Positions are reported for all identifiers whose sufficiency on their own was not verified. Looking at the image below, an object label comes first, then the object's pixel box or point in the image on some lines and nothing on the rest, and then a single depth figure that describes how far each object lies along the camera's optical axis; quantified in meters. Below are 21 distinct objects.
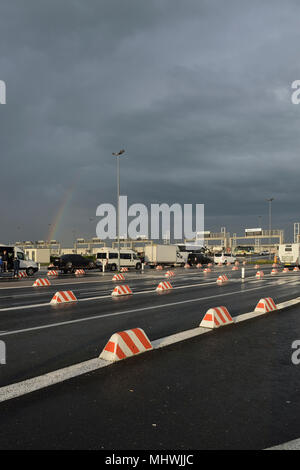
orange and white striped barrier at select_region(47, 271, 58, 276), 30.24
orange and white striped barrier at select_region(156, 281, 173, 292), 16.56
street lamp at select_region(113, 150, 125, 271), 33.19
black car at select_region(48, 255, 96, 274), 33.28
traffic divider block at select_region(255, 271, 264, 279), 24.19
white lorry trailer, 42.38
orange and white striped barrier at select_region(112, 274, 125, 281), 23.51
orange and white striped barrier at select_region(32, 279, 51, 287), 19.39
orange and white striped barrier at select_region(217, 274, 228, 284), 20.65
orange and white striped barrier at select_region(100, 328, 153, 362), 5.77
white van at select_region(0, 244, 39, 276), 27.89
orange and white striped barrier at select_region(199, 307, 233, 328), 8.28
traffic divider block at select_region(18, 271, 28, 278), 26.77
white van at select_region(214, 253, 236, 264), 53.80
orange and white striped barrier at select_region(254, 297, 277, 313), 10.47
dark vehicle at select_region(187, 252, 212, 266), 49.20
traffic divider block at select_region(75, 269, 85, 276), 30.79
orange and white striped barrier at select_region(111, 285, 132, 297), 14.68
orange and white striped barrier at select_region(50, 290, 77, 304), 12.43
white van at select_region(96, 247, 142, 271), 36.78
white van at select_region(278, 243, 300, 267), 37.66
